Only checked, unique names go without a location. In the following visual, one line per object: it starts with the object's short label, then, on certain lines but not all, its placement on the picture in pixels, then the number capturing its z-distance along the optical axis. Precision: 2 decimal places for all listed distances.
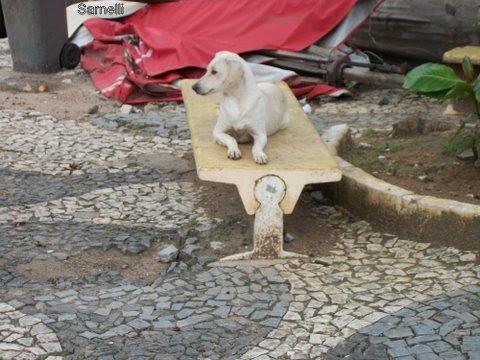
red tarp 9.32
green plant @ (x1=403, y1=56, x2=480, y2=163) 5.59
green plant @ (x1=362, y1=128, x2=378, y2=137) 7.38
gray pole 10.34
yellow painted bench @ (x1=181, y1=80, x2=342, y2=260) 5.28
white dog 5.49
